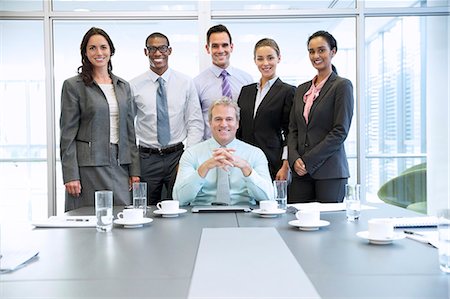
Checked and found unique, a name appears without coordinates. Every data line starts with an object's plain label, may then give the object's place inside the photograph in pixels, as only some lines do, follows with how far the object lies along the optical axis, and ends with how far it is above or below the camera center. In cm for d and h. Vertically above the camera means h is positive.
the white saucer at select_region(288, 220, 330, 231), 183 -33
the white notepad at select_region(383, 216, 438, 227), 189 -33
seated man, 257 -16
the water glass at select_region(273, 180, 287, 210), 234 -27
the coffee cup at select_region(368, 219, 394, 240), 161 -31
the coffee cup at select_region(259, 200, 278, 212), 220 -30
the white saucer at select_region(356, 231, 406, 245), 159 -33
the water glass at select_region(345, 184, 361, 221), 206 -27
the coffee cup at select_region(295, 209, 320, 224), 186 -30
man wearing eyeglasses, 362 +17
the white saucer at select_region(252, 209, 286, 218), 216 -33
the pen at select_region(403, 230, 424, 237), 173 -34
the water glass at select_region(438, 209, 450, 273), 129 -28
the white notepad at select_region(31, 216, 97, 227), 202 -34
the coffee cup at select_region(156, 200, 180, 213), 226 -31
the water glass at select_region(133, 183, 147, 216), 227 -26
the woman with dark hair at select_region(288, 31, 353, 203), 322 +4
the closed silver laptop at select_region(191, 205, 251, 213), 235 -34
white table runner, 114 -35
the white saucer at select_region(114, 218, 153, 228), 195 -33
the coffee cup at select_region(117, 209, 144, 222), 201 -31
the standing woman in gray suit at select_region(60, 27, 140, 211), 324 +7
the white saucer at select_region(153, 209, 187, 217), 223 -33
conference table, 116 -35
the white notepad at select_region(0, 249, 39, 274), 138 -35
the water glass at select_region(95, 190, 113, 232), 188 -27
